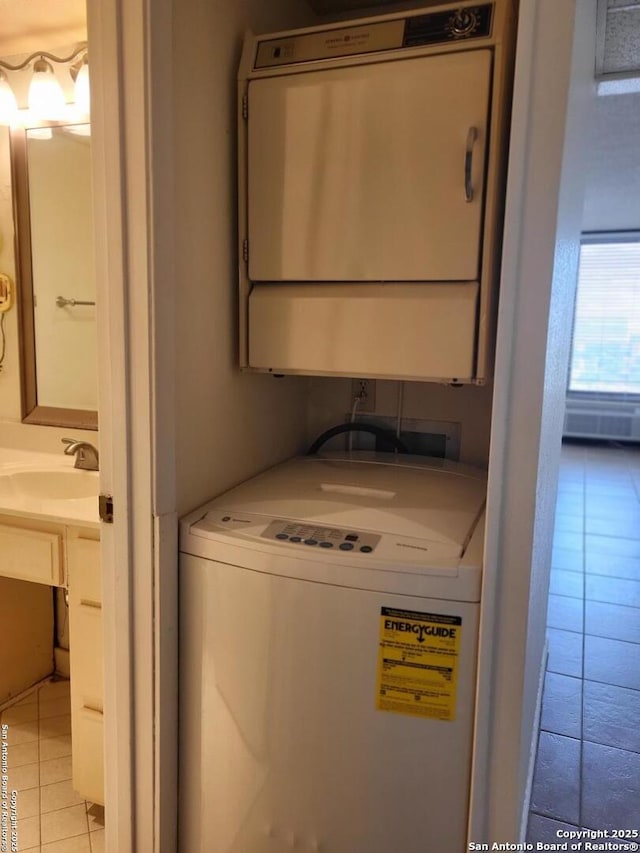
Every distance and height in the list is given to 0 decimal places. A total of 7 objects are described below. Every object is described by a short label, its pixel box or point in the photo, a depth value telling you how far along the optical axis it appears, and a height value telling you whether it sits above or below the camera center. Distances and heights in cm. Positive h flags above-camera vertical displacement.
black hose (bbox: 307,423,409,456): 174 -25
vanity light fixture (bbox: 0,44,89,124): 181 +75
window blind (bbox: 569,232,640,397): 633 +38
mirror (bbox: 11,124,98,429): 192 +20
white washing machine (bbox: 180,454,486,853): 107 -61
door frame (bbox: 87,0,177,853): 105 -13
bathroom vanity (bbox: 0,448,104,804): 147 -59
